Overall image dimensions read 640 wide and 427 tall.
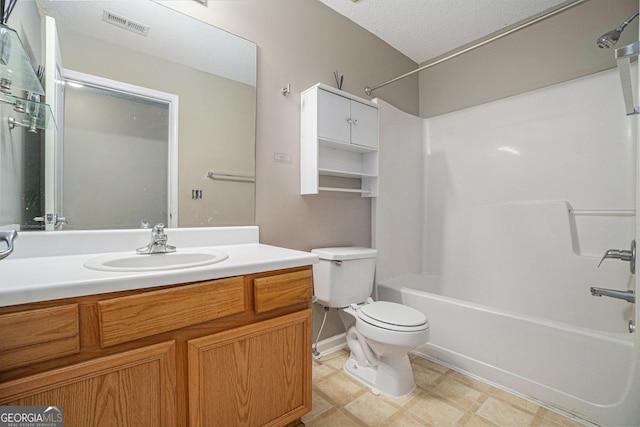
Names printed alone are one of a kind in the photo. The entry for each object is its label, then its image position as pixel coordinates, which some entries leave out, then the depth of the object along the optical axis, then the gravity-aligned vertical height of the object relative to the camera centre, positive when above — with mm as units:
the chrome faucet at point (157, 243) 1217 -133
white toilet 1469 -597
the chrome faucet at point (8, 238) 707 -67
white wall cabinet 1787 +494
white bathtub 1309 -780
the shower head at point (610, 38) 1182 +743
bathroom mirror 1181 +432
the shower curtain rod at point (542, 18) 1393 +1018
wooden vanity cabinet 702 -429
